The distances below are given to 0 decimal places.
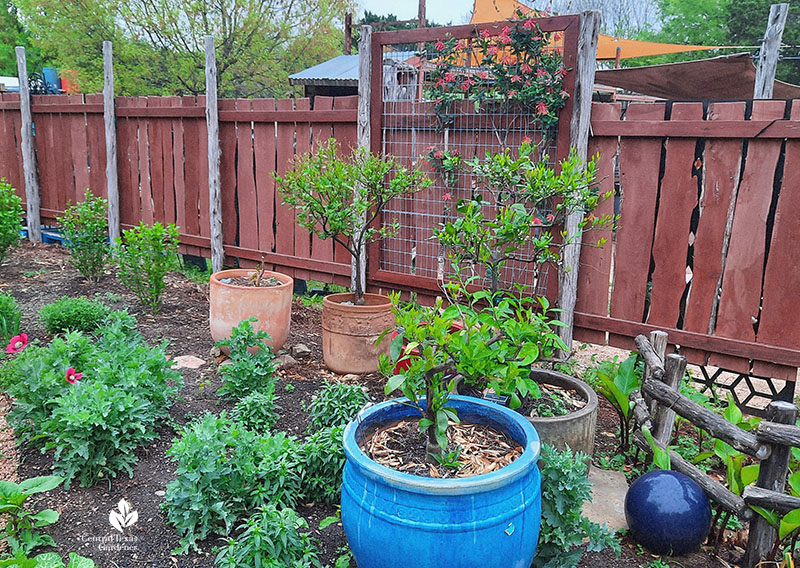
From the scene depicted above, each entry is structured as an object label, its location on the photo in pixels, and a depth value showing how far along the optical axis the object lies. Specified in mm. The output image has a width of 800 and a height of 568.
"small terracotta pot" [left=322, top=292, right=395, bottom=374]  4027
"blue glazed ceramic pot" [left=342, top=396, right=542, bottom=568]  1869
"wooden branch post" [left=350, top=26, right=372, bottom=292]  4691
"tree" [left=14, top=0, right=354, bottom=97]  13398
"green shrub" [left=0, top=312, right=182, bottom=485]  2668
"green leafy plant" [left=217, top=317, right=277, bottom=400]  3531
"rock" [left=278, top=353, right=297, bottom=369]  4250
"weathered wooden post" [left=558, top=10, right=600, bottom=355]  3764
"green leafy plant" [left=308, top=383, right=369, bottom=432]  3139
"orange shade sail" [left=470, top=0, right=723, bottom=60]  10031
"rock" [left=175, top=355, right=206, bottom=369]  4180
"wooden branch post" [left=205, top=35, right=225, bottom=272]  5746
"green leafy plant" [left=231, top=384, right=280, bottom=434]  3182
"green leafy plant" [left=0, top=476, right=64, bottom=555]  2221
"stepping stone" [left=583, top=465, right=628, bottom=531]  2762
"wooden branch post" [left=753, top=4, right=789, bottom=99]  4629
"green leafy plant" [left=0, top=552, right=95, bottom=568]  1890
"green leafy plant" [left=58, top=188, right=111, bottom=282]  5676
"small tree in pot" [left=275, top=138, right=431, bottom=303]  3949
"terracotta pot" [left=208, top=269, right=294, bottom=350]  4215
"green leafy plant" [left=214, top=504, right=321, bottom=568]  2125
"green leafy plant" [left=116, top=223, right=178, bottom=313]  5039
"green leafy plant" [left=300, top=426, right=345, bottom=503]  2689
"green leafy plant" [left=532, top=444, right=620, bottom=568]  2242
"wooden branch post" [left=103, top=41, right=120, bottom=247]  6586
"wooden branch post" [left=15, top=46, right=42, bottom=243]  7645
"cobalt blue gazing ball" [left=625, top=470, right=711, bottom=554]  2469
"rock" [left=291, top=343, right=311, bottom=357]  4496
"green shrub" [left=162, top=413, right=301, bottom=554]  2385
